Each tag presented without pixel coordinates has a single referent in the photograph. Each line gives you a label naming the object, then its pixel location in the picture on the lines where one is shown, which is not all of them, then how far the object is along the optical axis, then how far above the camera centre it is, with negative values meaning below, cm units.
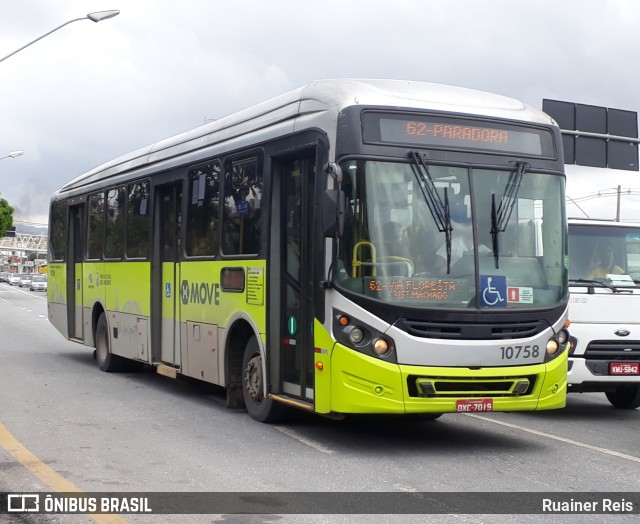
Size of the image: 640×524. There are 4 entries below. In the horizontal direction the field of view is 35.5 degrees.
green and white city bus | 876 +1
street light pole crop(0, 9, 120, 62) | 2156 +521
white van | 1171 -69
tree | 9368 +394
